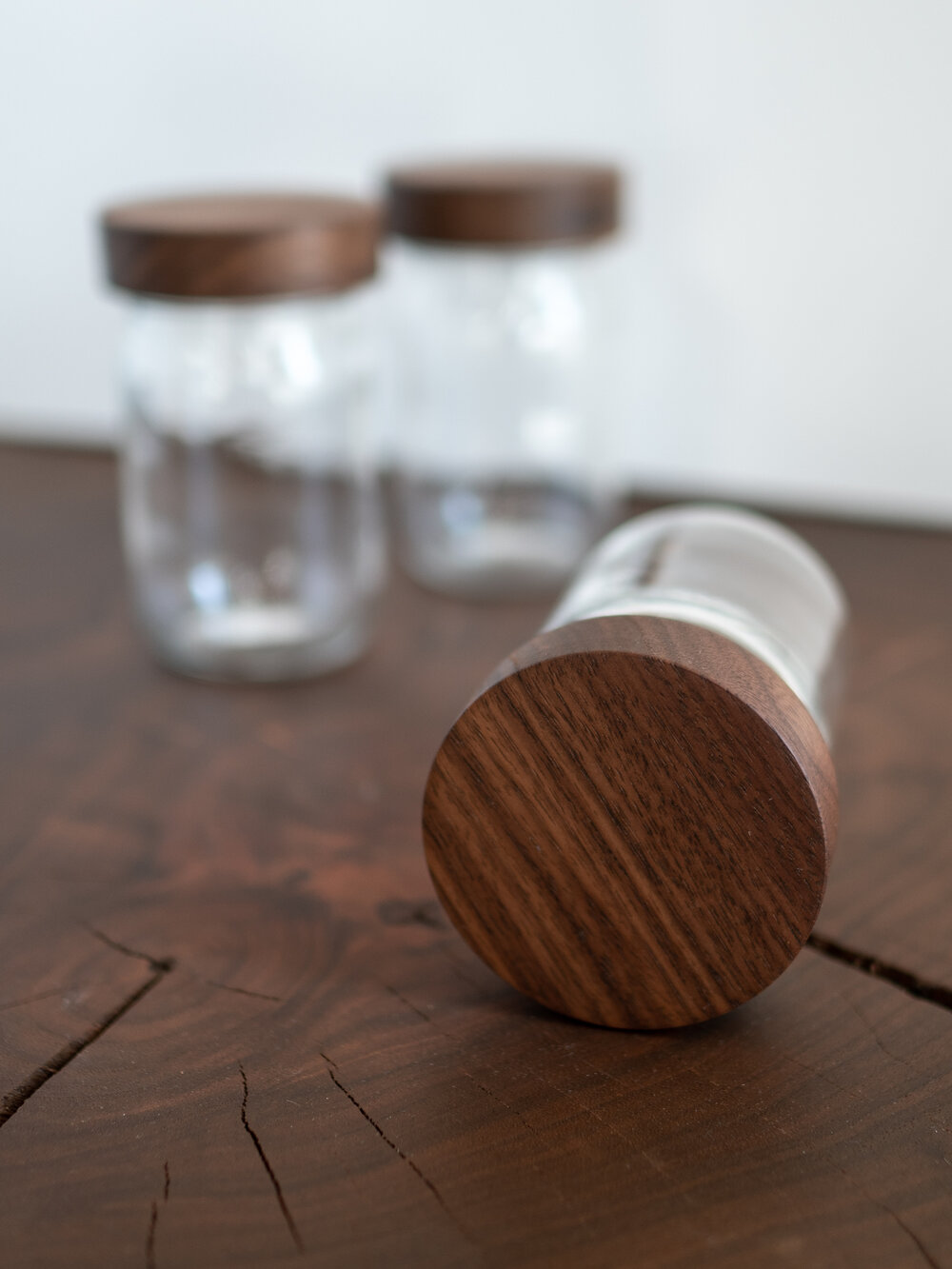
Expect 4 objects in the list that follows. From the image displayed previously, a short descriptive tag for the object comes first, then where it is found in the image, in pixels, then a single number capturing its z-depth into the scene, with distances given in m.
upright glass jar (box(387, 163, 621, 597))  0.77
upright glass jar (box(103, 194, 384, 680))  0.60
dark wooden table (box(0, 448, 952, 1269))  0.35
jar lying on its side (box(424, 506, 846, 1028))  0.38
